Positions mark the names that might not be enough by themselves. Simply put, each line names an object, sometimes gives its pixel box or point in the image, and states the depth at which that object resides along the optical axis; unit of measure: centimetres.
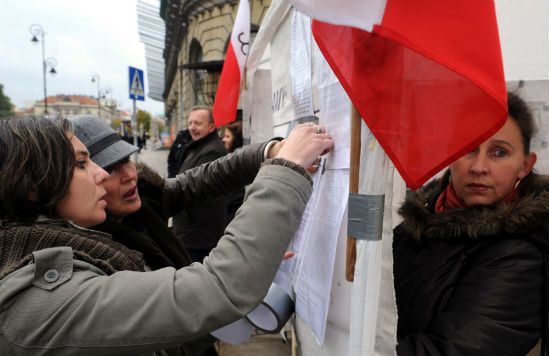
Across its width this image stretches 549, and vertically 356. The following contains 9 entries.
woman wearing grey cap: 150
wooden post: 98
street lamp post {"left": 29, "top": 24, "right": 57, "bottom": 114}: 2469
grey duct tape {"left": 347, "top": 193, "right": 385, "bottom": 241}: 93
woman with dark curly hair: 89
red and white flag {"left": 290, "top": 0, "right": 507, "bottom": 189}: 80
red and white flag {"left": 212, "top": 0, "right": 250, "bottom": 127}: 264
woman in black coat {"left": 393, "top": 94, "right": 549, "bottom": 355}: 107
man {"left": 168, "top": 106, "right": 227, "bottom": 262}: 336
